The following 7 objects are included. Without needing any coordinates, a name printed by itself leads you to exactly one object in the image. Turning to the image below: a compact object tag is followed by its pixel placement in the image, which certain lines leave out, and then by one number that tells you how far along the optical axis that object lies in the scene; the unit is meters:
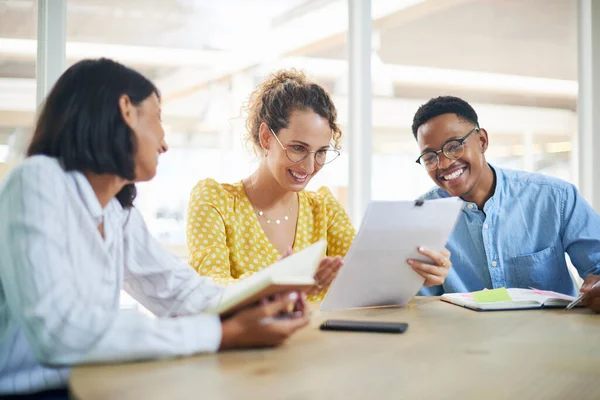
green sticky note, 1.54
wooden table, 0.81
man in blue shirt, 1.92
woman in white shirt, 0.90
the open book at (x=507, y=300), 1.50
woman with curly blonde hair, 1.85
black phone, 1.21
